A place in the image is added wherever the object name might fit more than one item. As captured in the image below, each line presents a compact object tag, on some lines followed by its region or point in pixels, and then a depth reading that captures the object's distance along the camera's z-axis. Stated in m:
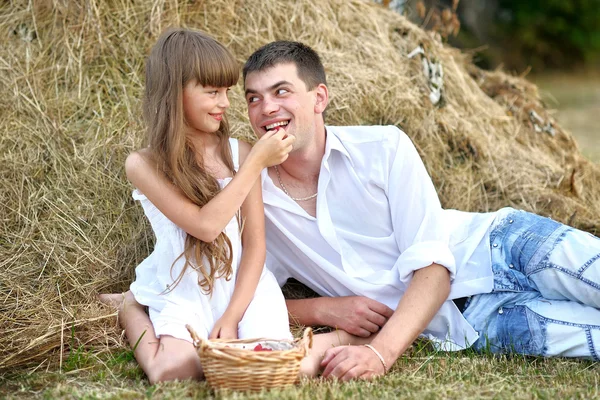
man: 3.12
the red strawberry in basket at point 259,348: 2.66
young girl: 2.92
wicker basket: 2.50
